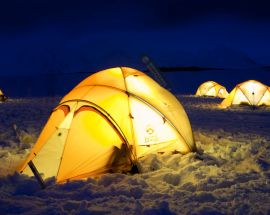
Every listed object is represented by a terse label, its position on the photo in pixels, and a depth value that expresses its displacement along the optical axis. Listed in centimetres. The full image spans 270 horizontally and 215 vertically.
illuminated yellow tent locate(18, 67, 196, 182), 682
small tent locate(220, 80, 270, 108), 1903
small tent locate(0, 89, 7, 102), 2270
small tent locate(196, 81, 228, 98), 2908
